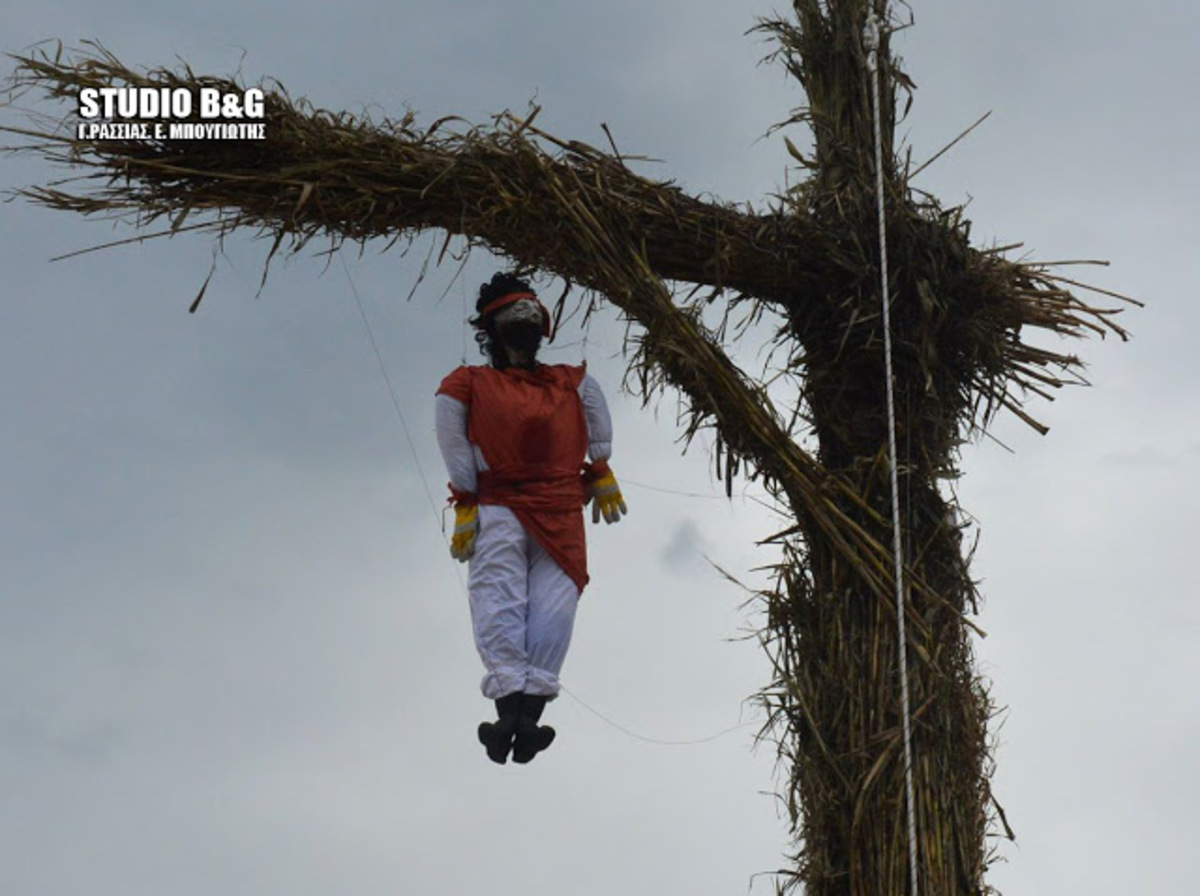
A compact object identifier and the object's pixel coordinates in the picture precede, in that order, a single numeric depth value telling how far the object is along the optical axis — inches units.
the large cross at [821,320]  355.9
